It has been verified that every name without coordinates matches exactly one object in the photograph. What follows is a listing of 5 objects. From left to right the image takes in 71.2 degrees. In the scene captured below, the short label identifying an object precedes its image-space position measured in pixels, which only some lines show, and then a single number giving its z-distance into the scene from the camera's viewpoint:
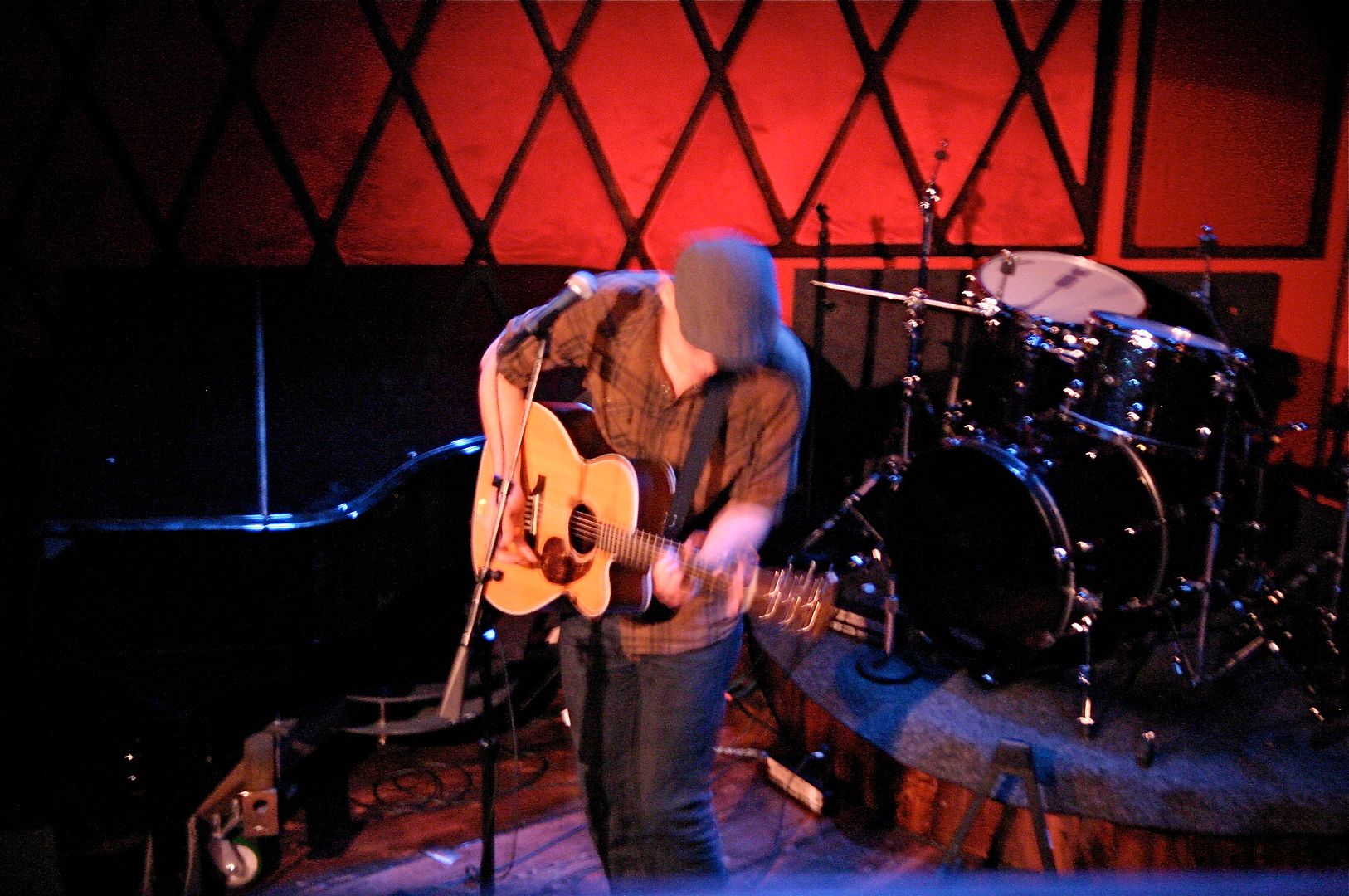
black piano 2.73
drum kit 3.34
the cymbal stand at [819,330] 4.68
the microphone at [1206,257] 4.14
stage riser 2.81
